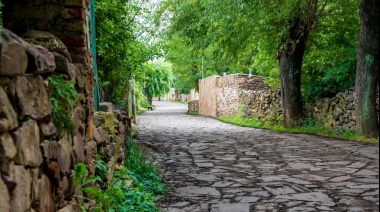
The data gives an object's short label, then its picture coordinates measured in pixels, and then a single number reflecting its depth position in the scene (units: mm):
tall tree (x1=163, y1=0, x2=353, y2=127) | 10250
